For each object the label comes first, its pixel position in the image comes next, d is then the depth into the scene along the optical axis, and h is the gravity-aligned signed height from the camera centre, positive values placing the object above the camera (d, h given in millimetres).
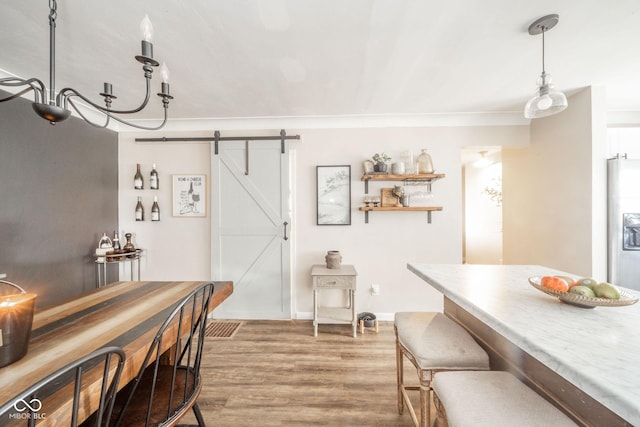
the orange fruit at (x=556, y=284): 1108 -300
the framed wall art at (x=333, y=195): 3252 +231
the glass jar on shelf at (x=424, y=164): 3051 +574
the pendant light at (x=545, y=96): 1567 +704
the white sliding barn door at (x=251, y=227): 3264 -159
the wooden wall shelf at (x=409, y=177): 3006 +417
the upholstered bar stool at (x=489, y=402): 829 -640
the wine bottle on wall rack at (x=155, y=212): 3297 +30
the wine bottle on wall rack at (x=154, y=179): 3289 +437
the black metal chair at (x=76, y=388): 601 -495
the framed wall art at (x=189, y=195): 3365 +244
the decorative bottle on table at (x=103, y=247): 2883 -365
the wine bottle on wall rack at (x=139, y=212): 3307 +30
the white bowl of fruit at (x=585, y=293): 996 -318
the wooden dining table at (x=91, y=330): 805 -491
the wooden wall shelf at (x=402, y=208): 3070 +65
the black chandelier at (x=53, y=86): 997 +553
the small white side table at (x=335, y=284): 2807 -742
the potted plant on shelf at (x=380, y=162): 3055 +595
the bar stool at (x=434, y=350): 1220 -647
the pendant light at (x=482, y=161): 4641 +930
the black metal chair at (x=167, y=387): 1014 -787
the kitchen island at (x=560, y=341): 650 -392
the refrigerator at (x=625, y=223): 2324 -88
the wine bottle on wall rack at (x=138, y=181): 3277 +412
